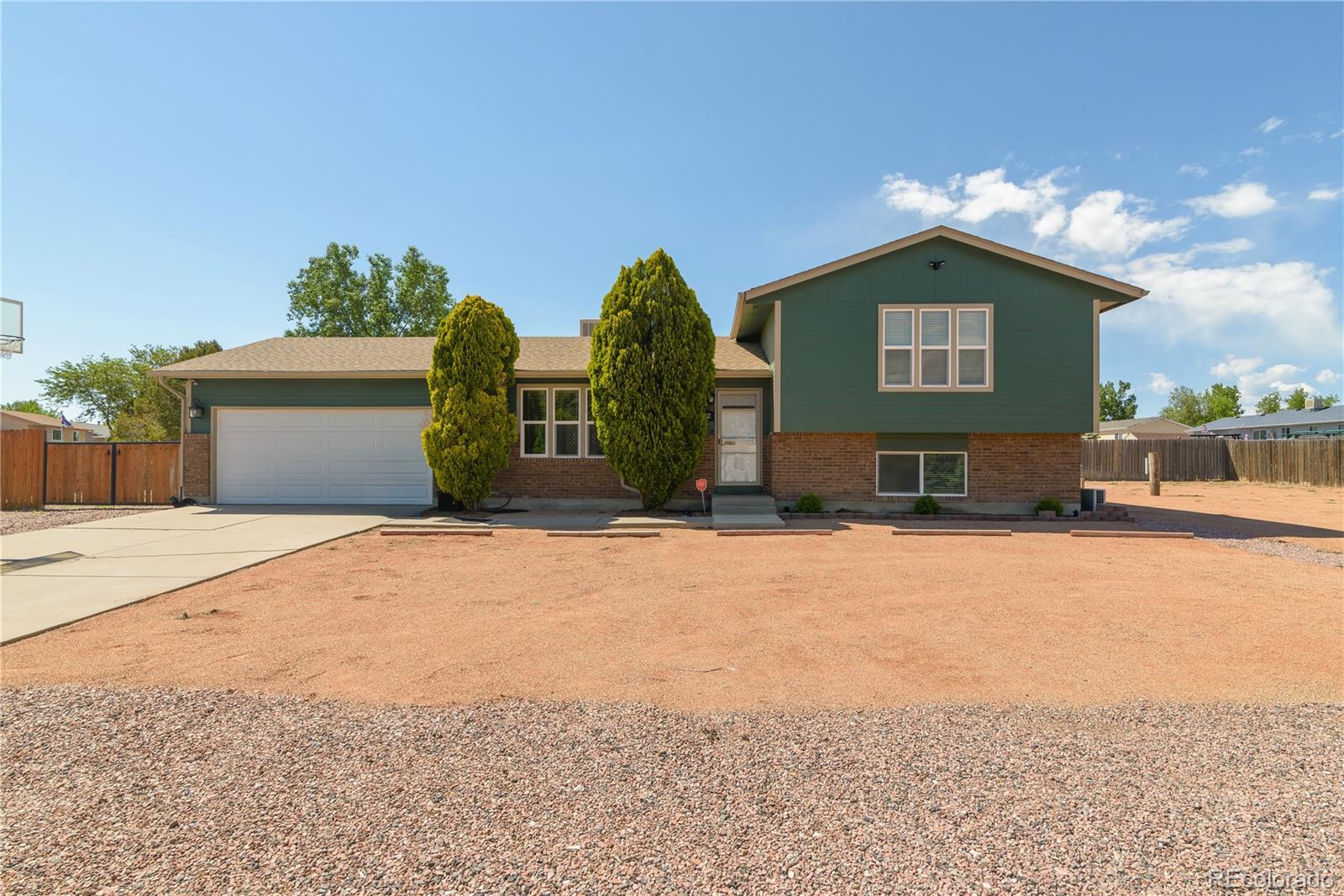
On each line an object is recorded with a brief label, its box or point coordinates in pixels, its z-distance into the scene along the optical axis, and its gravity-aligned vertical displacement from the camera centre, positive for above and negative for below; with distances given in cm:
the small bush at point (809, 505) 1265 -104
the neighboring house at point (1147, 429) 4492 +215
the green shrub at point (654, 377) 1205 +154
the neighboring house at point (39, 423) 4318 +203
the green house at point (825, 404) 1250 +110
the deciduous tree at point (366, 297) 3638 +942
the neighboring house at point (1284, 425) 4178 +242
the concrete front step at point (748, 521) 1088 -124
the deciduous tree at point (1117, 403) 7450 +666
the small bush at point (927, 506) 1242 -102
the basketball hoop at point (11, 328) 1152 +234
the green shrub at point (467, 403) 1208 +99
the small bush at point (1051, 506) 1253 -103
